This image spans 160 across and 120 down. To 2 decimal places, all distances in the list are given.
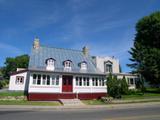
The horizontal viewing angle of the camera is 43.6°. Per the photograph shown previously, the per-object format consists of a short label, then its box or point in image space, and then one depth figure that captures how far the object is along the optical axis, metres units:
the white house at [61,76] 27.14
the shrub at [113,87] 28.17
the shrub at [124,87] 31.03
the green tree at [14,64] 85.12
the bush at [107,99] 25.06
